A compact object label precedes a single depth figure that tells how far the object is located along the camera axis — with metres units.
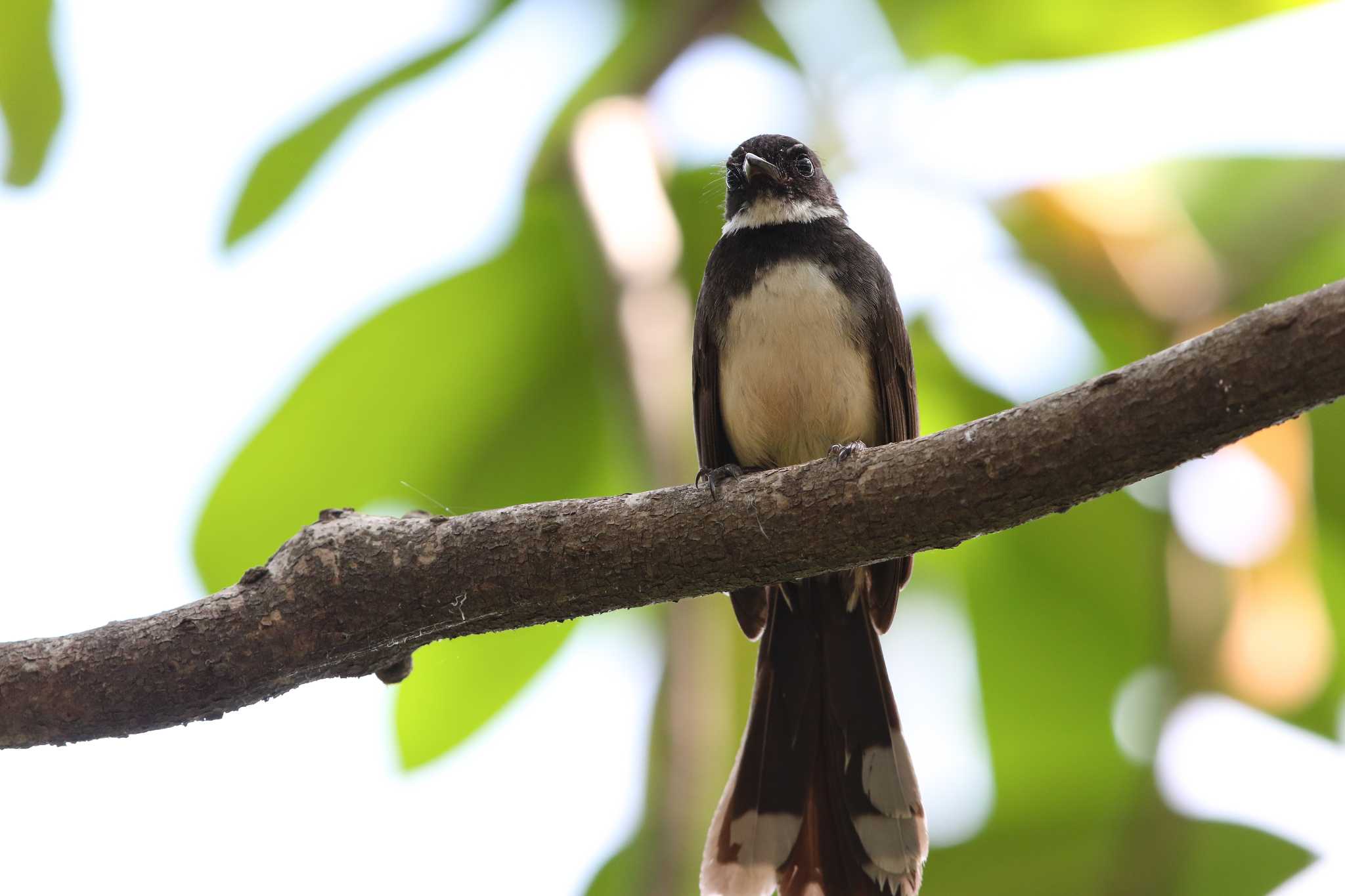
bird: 8.28
